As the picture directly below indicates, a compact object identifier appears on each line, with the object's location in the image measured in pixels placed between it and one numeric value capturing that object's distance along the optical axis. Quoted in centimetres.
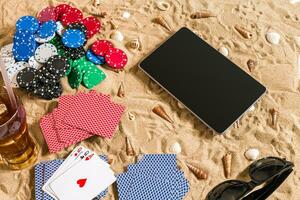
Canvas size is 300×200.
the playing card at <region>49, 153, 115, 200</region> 144
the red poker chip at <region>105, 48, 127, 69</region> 168
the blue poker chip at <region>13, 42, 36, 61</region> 169
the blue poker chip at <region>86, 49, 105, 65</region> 170
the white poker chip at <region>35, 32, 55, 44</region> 171
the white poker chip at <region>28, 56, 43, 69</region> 167
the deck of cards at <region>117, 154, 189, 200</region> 146
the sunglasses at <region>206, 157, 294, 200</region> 139
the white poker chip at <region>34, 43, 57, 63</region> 167
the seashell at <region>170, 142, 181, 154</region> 154
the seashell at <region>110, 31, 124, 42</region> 176
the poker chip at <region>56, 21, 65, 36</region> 174
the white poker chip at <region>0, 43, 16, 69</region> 168
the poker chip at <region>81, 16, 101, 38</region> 176
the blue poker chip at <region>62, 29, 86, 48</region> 170
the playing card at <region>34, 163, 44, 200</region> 144
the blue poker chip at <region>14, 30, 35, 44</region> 170
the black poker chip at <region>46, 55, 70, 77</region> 163
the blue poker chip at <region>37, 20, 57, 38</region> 172
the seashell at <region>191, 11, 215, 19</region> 182
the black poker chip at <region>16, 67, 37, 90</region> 159
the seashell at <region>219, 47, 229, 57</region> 173
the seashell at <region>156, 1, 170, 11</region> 184
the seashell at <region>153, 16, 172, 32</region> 179
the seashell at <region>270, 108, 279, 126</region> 160
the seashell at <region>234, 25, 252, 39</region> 178
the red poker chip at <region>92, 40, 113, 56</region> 170
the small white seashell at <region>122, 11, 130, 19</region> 182
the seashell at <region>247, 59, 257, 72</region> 171
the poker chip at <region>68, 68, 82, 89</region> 164
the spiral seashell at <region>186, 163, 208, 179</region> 149
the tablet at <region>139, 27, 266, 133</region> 158
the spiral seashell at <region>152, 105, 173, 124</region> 160
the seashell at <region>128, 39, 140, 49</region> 174
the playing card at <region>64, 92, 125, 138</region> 155
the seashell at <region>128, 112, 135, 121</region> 159
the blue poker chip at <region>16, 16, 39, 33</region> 172
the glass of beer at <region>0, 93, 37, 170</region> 136
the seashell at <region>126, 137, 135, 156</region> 152
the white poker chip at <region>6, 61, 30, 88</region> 163
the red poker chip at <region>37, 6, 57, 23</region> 177
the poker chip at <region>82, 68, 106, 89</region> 164
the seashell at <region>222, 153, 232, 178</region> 150
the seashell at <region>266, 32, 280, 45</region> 177
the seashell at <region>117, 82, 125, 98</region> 164
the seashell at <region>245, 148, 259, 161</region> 153
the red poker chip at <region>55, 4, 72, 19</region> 180
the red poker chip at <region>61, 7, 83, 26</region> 177
